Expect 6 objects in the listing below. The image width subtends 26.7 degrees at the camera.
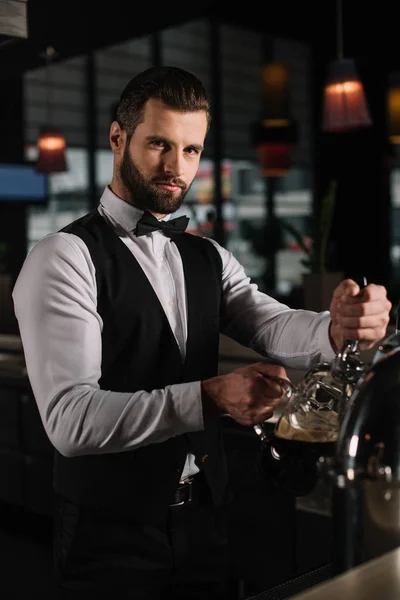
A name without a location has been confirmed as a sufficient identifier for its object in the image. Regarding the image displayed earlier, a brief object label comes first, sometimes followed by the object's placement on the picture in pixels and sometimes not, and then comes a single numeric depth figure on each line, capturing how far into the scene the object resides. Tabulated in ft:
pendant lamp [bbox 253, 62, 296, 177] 19.84
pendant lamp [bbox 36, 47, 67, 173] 26.94
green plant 17.72
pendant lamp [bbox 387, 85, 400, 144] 23.65
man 4.80
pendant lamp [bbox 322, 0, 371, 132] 17.34
